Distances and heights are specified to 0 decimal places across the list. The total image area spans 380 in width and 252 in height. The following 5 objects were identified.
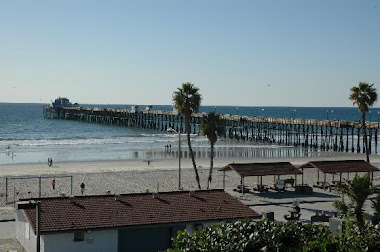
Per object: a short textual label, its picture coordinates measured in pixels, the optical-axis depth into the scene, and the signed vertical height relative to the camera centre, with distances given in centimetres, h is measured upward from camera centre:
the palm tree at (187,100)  3519 +56
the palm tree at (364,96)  4244 +122
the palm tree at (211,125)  3419 -95
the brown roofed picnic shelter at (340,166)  3494 -342
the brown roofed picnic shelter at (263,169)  3288 -346
